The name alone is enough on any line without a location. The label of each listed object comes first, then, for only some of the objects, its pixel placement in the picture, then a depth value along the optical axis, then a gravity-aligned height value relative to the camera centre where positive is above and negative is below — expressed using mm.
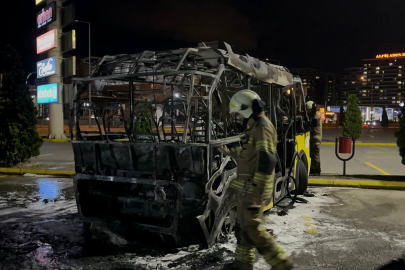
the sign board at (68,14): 19188 +5816
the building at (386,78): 186125 +22416
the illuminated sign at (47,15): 19031 +5857
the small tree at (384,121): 43312 -377
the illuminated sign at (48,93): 19762 +1524
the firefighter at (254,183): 3457 -655
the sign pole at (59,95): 19312 +1288
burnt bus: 4086 -658
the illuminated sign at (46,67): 19525 +2991
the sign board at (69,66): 18156 +2787
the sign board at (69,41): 18350 +4170
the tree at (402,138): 8555 -496
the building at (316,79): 185888 +21246
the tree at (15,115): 10812 +130
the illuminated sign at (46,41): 19219 +4439
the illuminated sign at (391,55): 175375 +32141
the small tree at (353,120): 19094 -105
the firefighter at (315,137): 8547 -475
